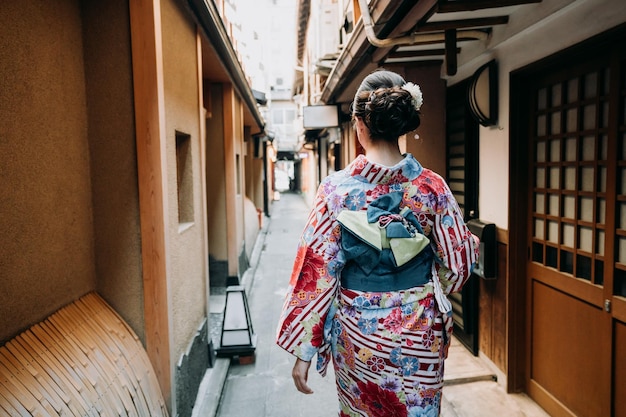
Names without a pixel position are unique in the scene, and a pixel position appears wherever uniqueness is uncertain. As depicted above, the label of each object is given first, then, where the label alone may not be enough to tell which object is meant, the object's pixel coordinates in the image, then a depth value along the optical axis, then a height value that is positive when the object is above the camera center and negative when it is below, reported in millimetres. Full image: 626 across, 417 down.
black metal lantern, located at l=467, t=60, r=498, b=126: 4775 +852
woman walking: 2244 -500
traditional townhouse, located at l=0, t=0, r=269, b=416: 2412 +26
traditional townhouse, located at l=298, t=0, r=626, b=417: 3285 +36
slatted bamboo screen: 2264 -1113
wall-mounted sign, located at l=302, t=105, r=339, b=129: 10484 +1426
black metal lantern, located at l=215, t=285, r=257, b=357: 5844 -2038
